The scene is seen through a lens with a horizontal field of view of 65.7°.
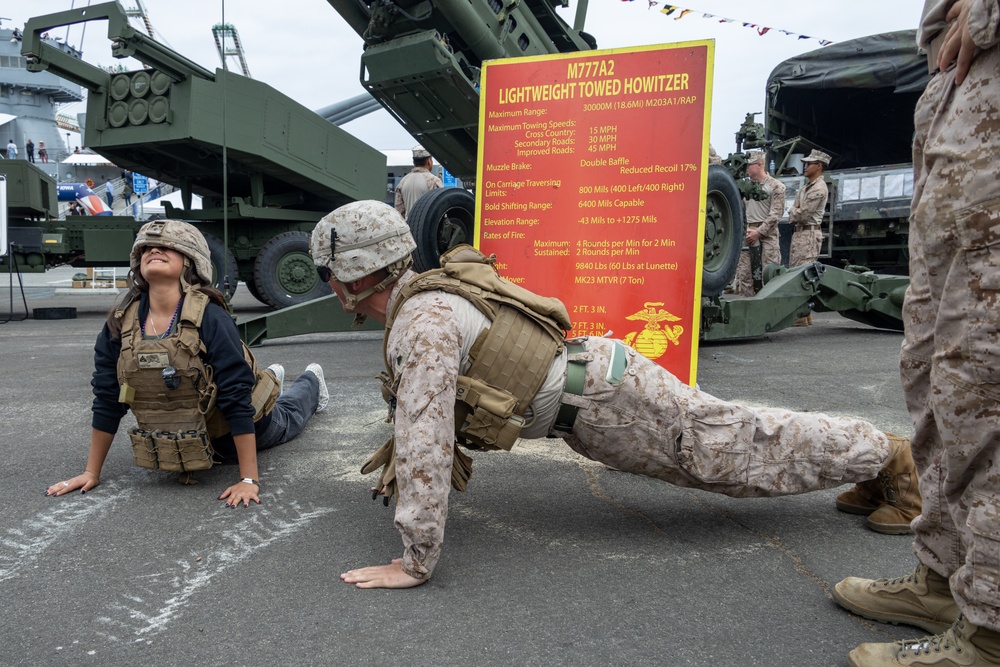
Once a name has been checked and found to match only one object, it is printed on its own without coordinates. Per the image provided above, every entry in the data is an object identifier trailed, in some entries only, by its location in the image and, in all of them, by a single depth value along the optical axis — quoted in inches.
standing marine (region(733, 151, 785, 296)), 334.0
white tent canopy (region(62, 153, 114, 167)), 1566.8
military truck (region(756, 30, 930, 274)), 363.3
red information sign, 152.6
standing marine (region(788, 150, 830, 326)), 334.0
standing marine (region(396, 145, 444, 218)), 312.3
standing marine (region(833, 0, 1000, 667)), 59.5
